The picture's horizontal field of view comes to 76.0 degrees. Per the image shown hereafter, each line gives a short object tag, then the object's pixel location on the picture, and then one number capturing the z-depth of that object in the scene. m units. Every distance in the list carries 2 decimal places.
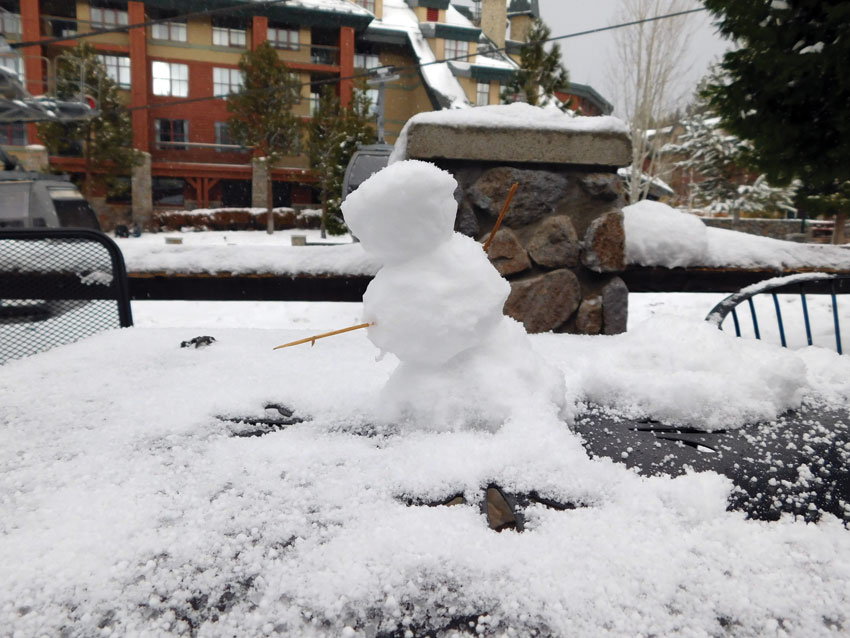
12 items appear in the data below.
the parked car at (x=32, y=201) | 6.10
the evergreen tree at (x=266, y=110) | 17.47
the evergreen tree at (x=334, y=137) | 16.00
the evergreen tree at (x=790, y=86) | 3.29
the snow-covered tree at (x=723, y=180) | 18.00
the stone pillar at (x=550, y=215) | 2.10
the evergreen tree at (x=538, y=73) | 15.11
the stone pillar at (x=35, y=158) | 17.61
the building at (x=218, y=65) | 18.44
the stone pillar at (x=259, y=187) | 19.77
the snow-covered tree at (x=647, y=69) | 15.25
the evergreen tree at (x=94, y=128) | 16.28
